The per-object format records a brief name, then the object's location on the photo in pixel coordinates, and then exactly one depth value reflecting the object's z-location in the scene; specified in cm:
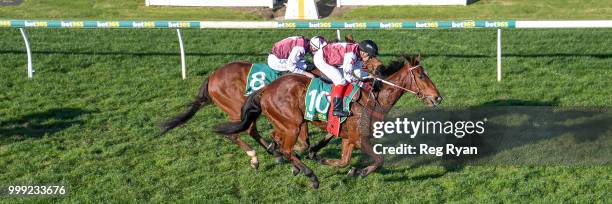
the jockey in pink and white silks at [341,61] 1536
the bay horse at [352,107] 1535
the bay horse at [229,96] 1711
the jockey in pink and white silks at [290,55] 1670
